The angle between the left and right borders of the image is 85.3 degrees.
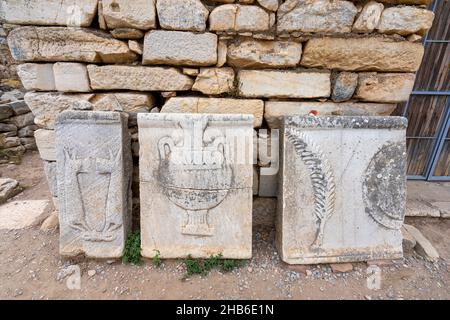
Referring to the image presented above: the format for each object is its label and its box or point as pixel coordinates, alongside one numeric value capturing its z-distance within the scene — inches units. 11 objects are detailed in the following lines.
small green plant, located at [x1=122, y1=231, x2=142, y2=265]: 70.5
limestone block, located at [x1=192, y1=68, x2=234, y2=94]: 71.6
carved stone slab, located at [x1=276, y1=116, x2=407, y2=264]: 69.1
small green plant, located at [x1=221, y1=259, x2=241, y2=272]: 68.6
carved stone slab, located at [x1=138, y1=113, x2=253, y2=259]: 67.9
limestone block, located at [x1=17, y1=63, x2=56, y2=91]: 70.8
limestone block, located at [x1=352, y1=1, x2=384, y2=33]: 66.9
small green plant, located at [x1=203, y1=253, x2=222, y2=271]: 69.2
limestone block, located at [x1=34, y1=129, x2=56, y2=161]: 76.5
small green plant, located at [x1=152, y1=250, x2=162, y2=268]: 69.7
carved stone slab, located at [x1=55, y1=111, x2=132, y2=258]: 68.0
